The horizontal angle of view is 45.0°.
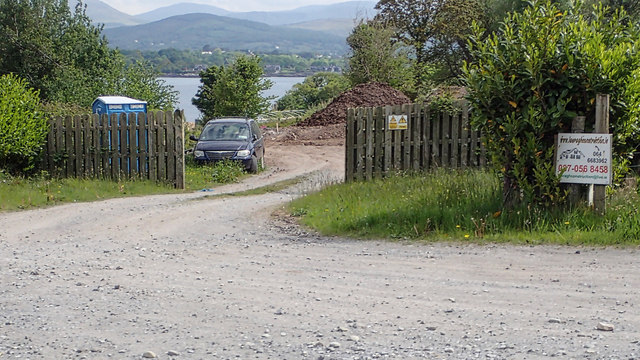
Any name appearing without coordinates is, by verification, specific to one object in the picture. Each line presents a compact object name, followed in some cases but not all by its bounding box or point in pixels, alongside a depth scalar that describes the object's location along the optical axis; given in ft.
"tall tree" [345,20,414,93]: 166.71
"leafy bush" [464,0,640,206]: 33.19
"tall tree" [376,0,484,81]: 209.46
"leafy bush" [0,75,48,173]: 59.72
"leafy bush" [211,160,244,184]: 75.31
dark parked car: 81.00
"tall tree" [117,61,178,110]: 94.89
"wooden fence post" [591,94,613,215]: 32.48
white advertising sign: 32.58
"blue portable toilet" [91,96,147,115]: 68.64
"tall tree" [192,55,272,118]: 126.31
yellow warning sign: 55.36
